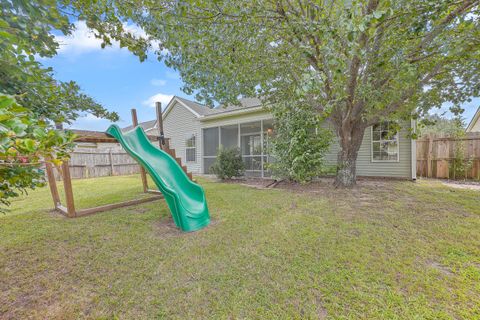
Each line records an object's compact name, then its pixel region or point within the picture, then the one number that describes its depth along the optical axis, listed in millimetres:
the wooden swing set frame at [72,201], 3980
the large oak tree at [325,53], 2686
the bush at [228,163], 8297
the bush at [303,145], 6320
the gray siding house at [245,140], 7594
